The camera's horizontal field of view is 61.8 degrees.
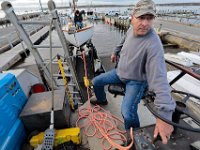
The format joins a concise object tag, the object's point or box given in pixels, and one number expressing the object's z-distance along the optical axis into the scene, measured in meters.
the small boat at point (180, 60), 5.58
